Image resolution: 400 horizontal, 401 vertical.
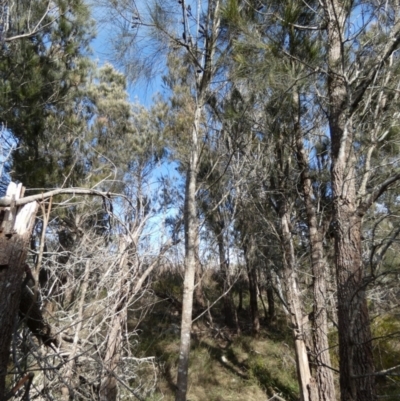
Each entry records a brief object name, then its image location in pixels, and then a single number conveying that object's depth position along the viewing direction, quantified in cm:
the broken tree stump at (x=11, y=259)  114
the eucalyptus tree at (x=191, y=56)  333
